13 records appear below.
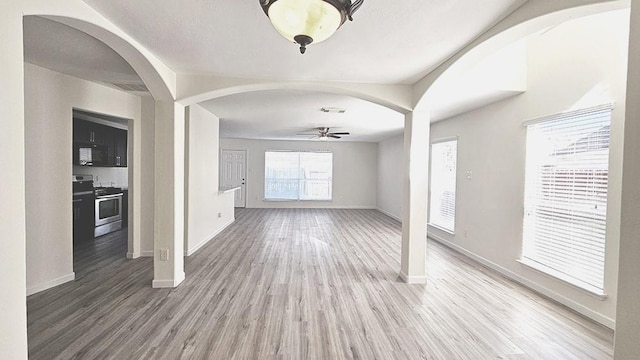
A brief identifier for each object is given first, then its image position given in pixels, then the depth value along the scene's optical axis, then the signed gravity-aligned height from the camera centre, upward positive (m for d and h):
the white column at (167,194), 3.30 -0.28
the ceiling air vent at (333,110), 4.86 +1.10
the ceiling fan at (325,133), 6.85 +0.96
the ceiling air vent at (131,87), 3.81 +1.15
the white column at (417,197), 3.62 -0.29
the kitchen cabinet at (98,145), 5.07 +0.46
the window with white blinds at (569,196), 2.77 -0.21
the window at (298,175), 10.16 -0.12
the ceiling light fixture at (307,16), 1.26 +0.73
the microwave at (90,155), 5.10 +0.25
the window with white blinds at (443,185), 5.38 -0.21
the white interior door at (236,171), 9.94 -0.01
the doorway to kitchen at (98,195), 4.69 -0.50
